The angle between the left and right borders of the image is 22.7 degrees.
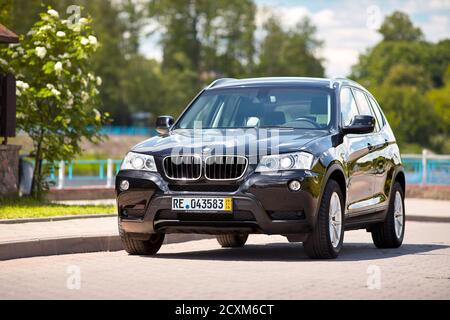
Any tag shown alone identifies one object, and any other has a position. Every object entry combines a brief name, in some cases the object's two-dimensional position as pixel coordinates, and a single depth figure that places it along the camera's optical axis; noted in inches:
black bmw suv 449.4
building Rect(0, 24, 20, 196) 804.0
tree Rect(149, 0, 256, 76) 4286.4
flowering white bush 854.5
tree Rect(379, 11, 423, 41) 6624.0
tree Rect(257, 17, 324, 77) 4601.4
